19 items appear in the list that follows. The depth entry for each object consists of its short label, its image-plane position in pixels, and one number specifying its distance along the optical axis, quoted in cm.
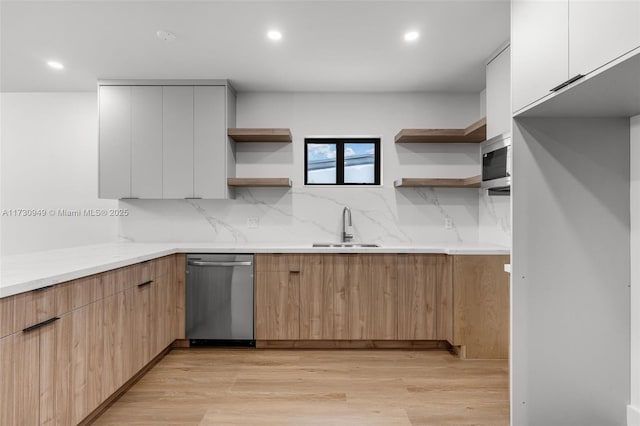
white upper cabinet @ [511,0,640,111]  121
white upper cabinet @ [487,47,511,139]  273
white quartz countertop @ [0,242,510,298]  163
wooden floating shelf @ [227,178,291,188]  356
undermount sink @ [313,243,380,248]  360
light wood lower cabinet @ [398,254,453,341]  318
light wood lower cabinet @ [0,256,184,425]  150
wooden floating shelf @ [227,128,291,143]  353
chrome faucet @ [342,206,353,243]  378
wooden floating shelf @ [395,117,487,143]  337
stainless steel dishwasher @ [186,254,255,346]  324
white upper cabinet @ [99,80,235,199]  352
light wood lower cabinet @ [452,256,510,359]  301
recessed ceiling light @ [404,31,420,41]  265
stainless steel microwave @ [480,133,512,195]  238
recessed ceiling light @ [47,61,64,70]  316
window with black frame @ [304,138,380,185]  391
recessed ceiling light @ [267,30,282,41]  264
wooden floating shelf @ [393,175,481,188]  354
